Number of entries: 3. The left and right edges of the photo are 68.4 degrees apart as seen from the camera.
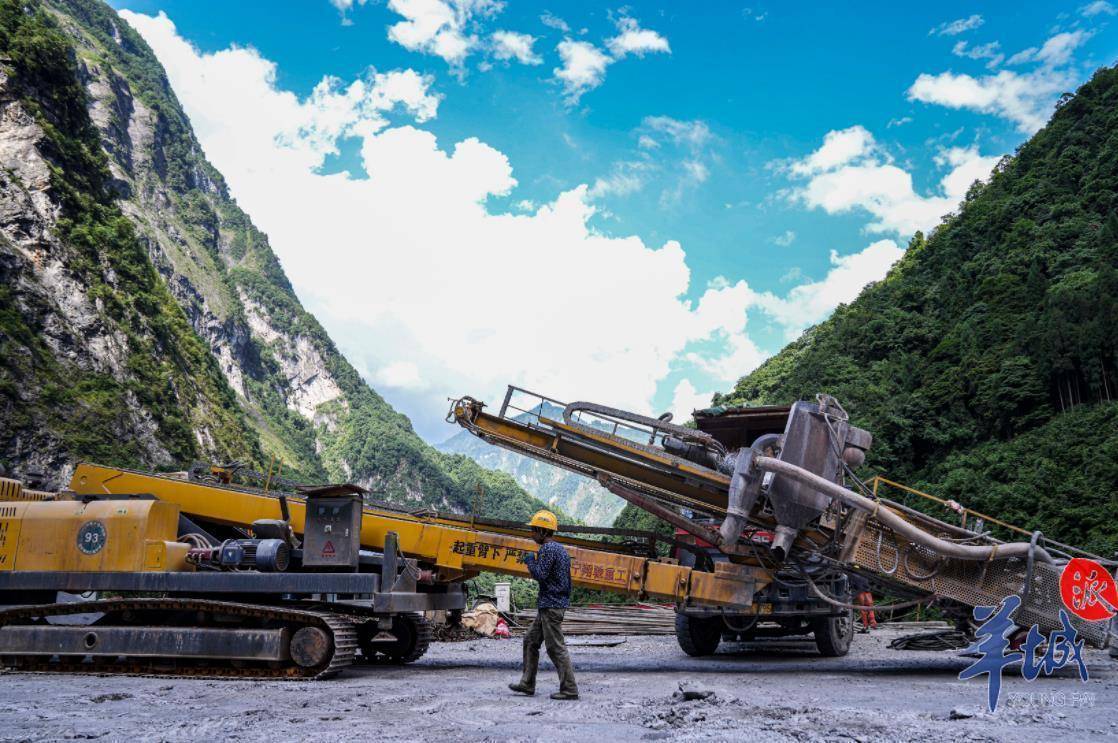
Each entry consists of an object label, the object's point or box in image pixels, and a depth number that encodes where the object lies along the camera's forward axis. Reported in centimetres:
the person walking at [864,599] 1098
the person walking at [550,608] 721
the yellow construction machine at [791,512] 888
